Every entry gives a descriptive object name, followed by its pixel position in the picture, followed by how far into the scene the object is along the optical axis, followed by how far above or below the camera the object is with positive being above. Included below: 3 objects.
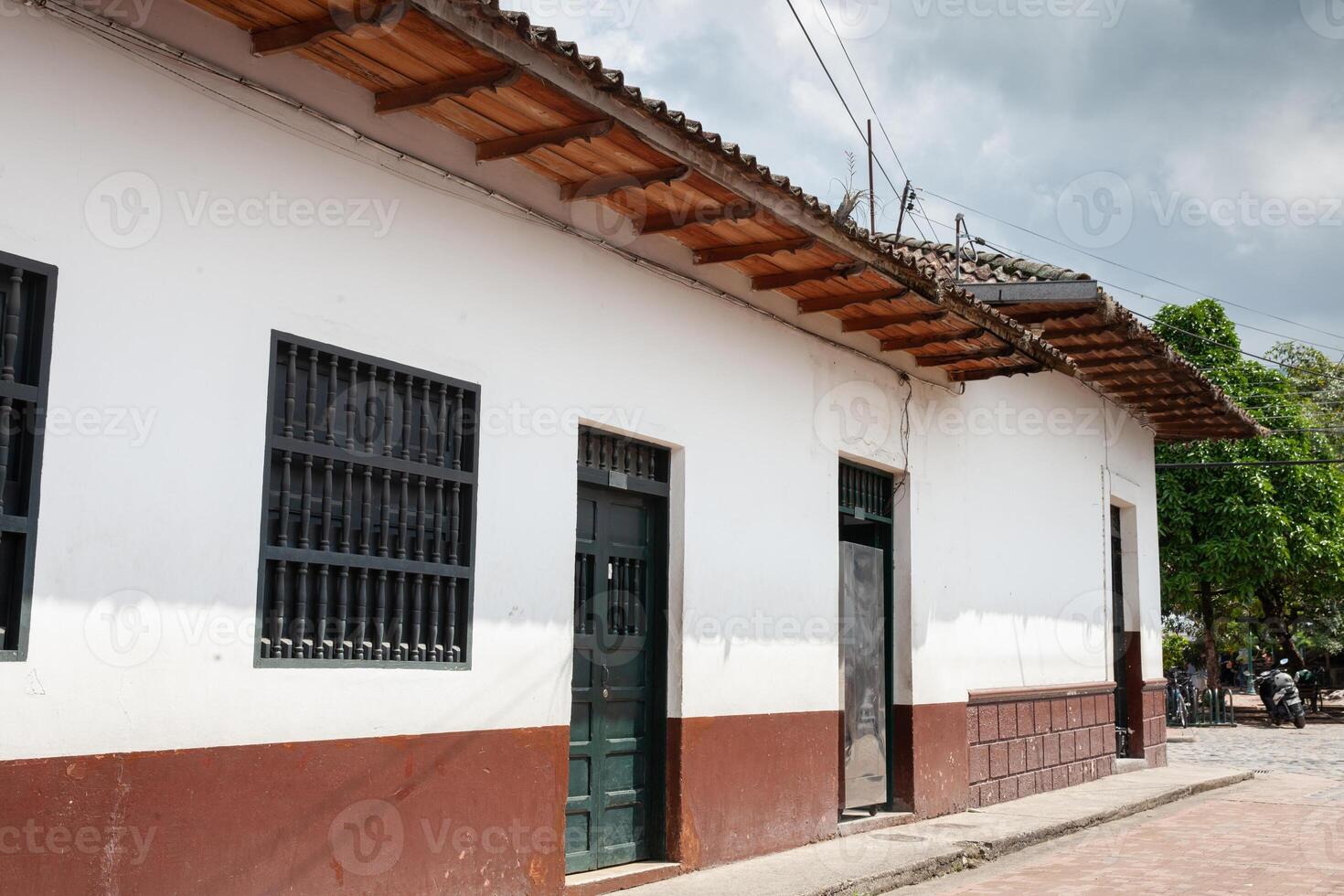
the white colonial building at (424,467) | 4.46 +0.67
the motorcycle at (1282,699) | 22.86 -1.31
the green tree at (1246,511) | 22.56 +2.04
